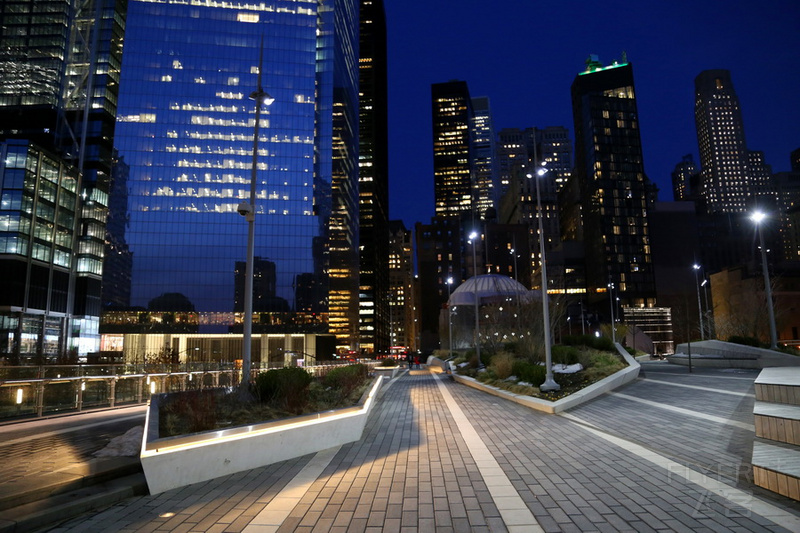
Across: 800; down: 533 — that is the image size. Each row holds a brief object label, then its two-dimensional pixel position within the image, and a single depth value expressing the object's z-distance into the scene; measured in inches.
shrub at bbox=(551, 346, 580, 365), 892.7
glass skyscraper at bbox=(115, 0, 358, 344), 3673.7
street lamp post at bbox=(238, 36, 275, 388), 479.7
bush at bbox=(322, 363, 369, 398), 589.6
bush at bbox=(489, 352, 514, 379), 901.8
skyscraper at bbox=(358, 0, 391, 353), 7544.3
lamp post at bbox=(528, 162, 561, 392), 669.3
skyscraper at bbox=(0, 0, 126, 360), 3255.4
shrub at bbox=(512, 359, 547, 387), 735.7
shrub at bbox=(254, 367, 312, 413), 440.0
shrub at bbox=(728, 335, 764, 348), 1269.7
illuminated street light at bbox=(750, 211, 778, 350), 949.9
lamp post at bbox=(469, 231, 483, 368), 1149.7
